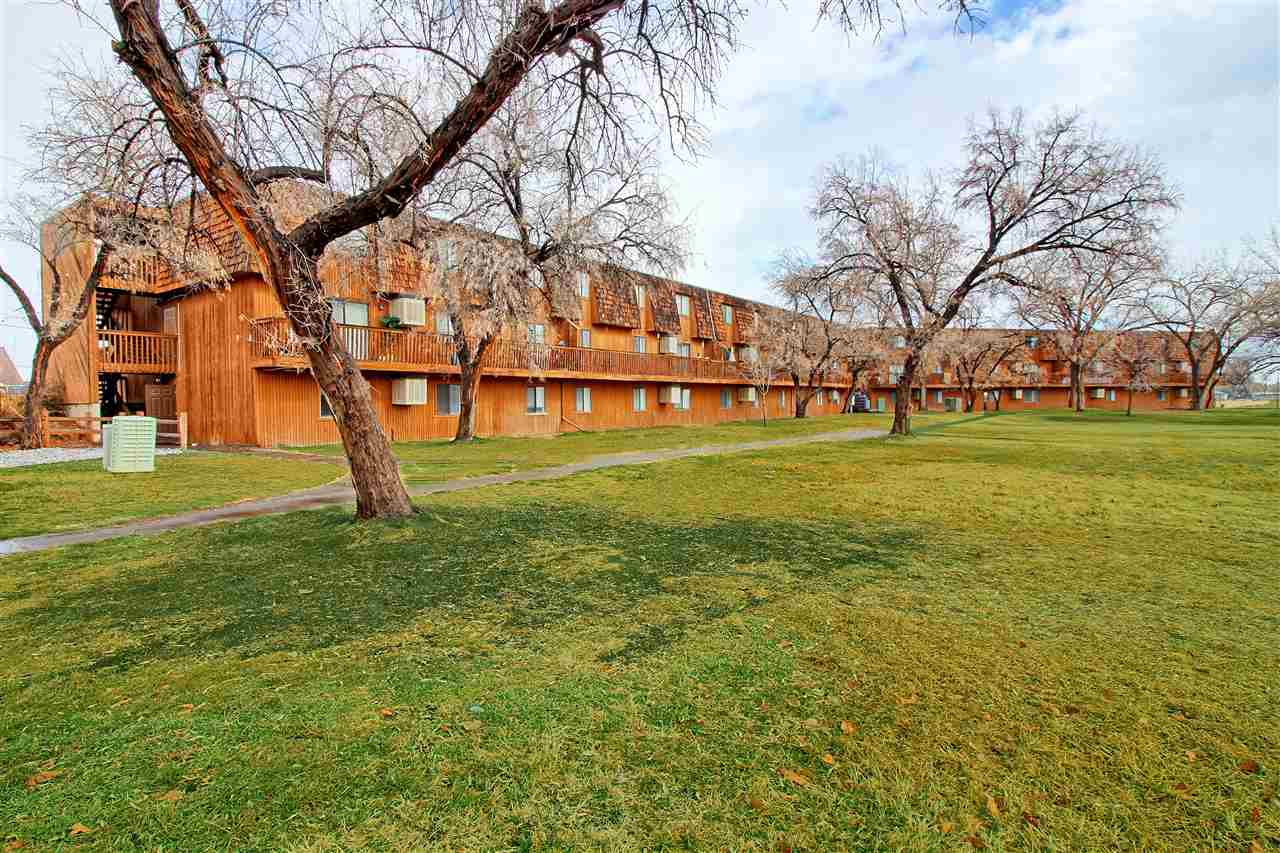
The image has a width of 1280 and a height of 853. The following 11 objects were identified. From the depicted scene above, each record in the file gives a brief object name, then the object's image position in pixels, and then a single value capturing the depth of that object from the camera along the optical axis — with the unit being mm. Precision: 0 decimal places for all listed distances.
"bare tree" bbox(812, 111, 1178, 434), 18875
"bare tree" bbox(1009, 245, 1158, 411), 20484
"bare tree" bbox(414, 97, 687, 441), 18547
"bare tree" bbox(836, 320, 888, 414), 42312
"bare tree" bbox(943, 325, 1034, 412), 55988
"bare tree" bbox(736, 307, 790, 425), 40875
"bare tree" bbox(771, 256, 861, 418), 41688
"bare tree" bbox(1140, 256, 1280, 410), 31188
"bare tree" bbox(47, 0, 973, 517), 6543
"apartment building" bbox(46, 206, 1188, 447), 20625
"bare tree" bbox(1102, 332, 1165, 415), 41125
